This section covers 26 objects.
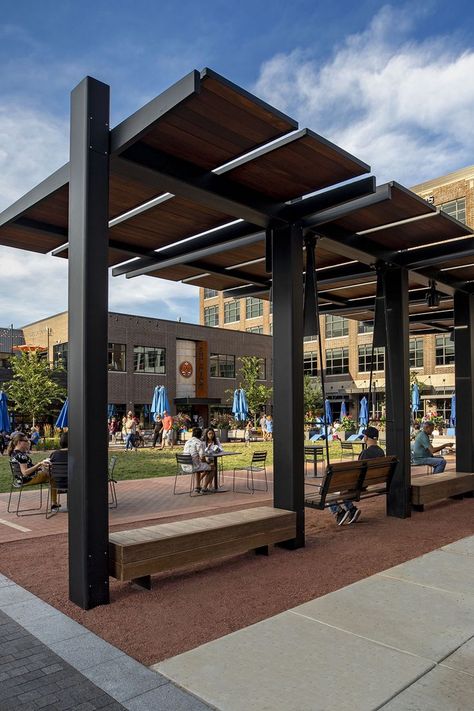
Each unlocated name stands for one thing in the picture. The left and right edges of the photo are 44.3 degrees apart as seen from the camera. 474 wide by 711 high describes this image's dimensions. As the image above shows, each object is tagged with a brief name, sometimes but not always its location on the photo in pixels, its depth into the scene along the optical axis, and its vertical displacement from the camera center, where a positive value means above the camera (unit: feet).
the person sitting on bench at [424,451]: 41.86 -4.32
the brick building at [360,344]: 164.45 +15.60
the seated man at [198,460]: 41.11 -4.78
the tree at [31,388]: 104.83 +1.22
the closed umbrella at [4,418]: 74.84 -2.95
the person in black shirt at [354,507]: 28.96 -5.75
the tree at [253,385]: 159.12 +2.30
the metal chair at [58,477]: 32.04 -4.54
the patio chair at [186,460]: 40.75 -4.71
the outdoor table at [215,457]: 42.45 -4.81
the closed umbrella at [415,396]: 110.63 -1.02
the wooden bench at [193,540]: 17.74 -5.00
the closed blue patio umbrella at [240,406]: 114.01 -2.57
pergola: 17.35 +7.09
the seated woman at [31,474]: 33.94 -4.69
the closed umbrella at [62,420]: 71.01 -3.14
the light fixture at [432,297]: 34.59 +5.69
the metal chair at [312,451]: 48.35 -5.08
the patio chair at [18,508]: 33.73 -6.77
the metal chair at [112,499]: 35.96 -6.84
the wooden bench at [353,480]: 24.88 -4.11
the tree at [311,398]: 171.01 -1.73
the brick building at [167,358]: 144.87 +9.68
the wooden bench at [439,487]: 31.35 -5.50
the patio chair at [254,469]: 43.47 -6.04
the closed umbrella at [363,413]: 117.78 -4.30
